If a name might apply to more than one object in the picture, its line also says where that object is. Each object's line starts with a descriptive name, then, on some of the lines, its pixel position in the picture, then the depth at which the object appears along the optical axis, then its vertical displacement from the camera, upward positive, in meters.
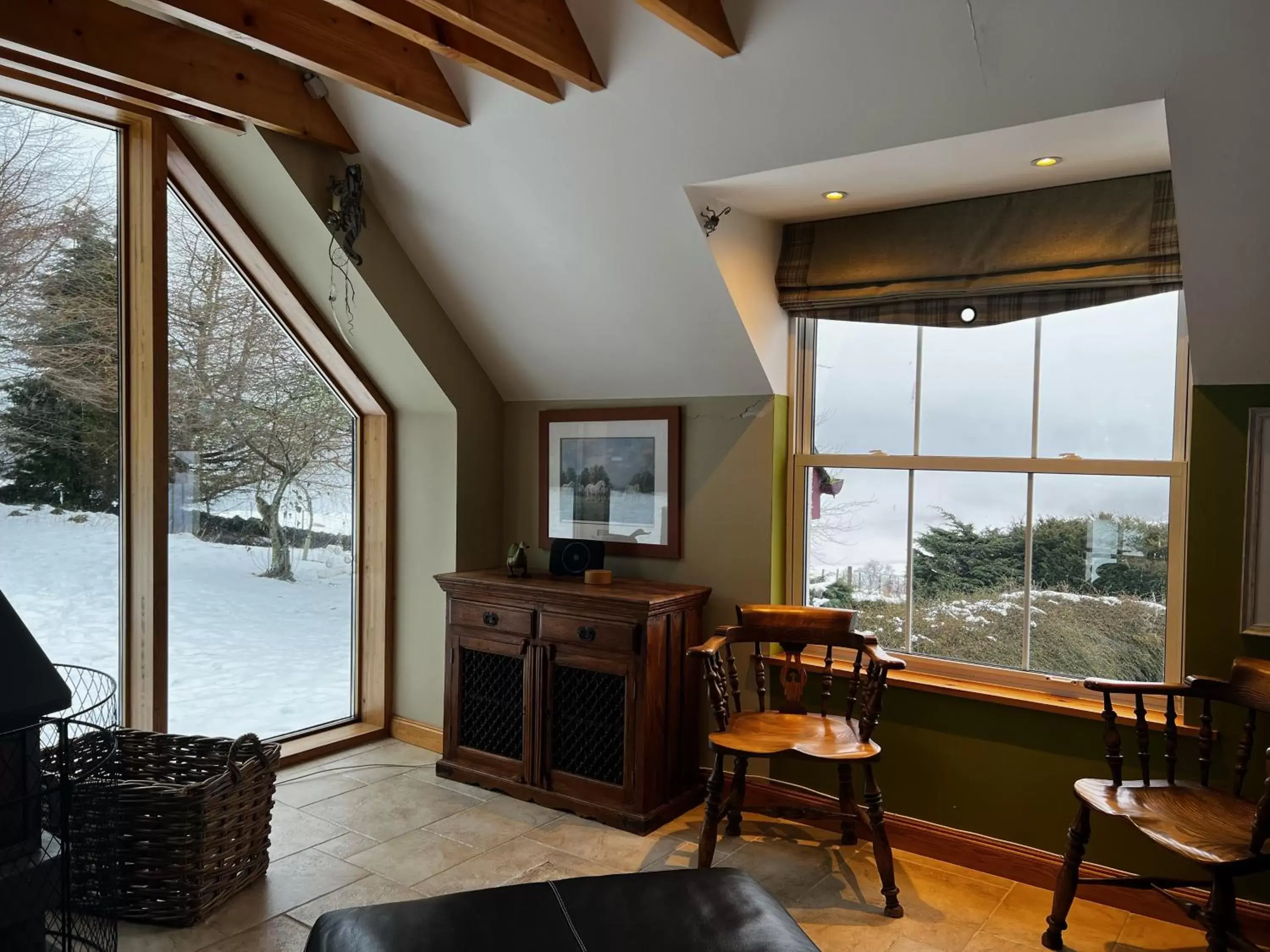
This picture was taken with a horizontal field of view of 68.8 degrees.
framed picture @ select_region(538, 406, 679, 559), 3.69 -0.13
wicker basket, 2.52 -1.11
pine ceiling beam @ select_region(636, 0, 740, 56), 2.17 +1.05
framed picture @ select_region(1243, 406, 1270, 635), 2.57 -0.18
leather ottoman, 1.66 -0.89
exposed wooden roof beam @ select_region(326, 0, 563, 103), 2.39 +1.10
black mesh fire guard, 2.12 -0.97
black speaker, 3.78 -0.45
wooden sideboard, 3.26 -0.92
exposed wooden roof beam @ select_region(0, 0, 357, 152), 2.55 +1.14
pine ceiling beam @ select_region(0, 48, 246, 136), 2.67 +1.08
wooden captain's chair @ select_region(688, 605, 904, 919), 2.76 -0.88
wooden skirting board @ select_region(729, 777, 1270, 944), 2.61 -1.29
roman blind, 2.73 +0.64
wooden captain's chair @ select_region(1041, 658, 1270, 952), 2.11 -0.89
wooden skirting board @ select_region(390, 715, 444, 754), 4.05 -1.28
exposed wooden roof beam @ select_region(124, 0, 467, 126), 2.45 +1.14
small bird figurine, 3.77 -0.46
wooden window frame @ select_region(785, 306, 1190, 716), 2.80 -0.15
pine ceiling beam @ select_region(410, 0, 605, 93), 2.31 +1.09
